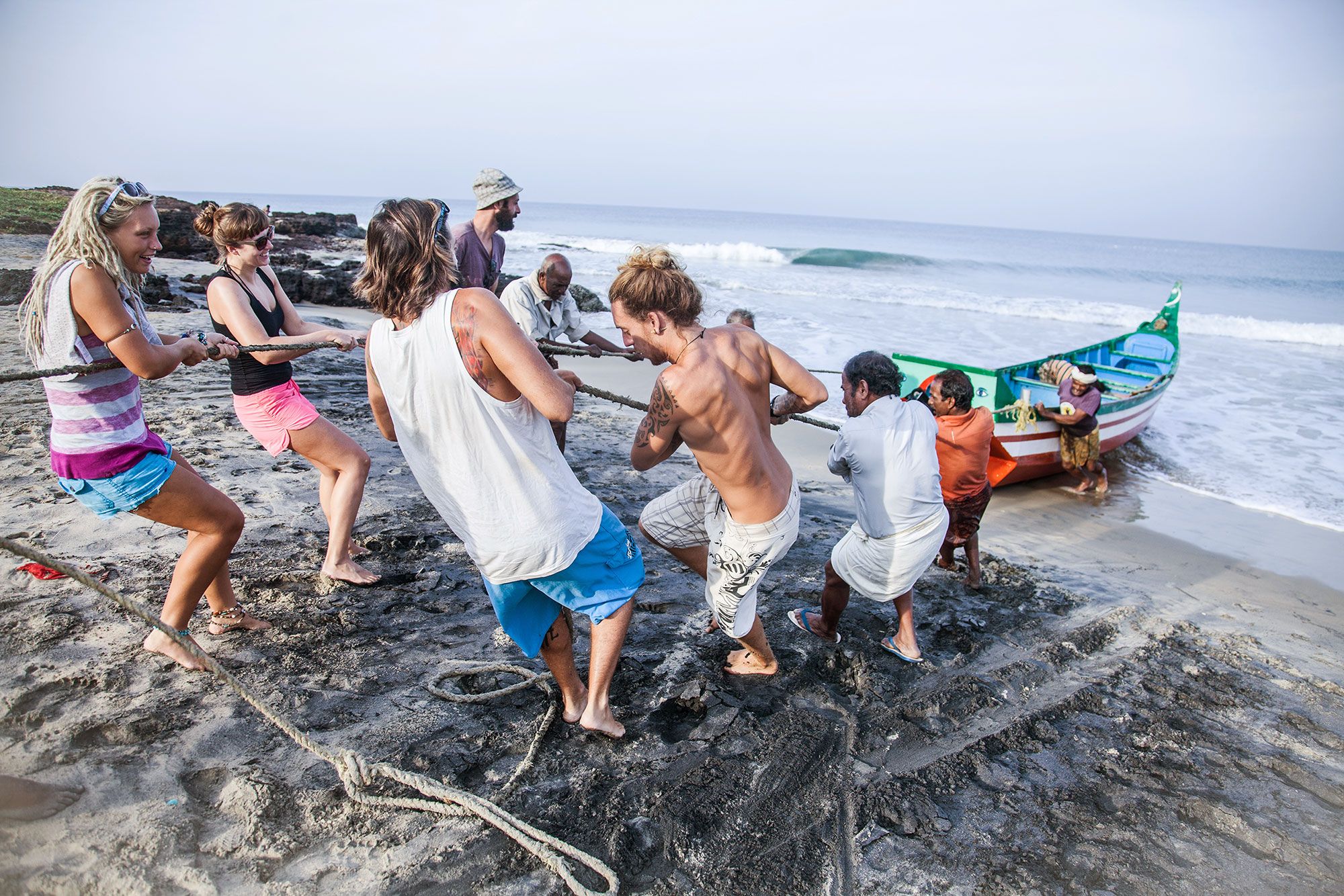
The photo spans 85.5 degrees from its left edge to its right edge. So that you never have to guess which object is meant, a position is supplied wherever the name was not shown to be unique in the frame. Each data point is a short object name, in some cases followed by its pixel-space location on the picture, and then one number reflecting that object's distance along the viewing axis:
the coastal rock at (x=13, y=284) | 10.12
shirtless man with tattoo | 2.65
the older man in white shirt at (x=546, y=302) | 5.05
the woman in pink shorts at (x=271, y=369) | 3.46
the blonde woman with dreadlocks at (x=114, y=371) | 2.56
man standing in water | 7.46
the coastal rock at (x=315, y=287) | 13.29
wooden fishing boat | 7.20
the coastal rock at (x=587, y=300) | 15.29
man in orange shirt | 4.20
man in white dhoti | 3.38
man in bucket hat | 4.98
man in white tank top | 2.13
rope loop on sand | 2.75
